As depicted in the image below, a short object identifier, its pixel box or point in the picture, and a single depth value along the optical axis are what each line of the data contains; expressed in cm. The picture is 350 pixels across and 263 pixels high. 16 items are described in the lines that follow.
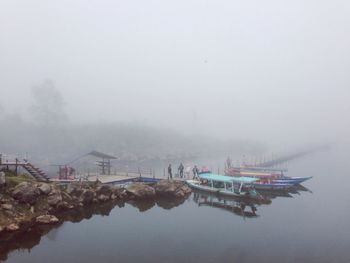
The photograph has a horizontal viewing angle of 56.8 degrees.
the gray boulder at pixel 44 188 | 4523
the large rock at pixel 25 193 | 4194
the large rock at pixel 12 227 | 3703
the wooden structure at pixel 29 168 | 5122
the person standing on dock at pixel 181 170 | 7585
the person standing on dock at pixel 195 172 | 7381
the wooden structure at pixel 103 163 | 7044
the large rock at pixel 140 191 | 5709
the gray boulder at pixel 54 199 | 4538
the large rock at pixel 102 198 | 5302
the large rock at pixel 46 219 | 4091
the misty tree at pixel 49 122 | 15338
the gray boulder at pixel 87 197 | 5112
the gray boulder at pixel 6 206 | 3922
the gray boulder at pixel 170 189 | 5993
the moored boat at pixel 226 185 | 6034
